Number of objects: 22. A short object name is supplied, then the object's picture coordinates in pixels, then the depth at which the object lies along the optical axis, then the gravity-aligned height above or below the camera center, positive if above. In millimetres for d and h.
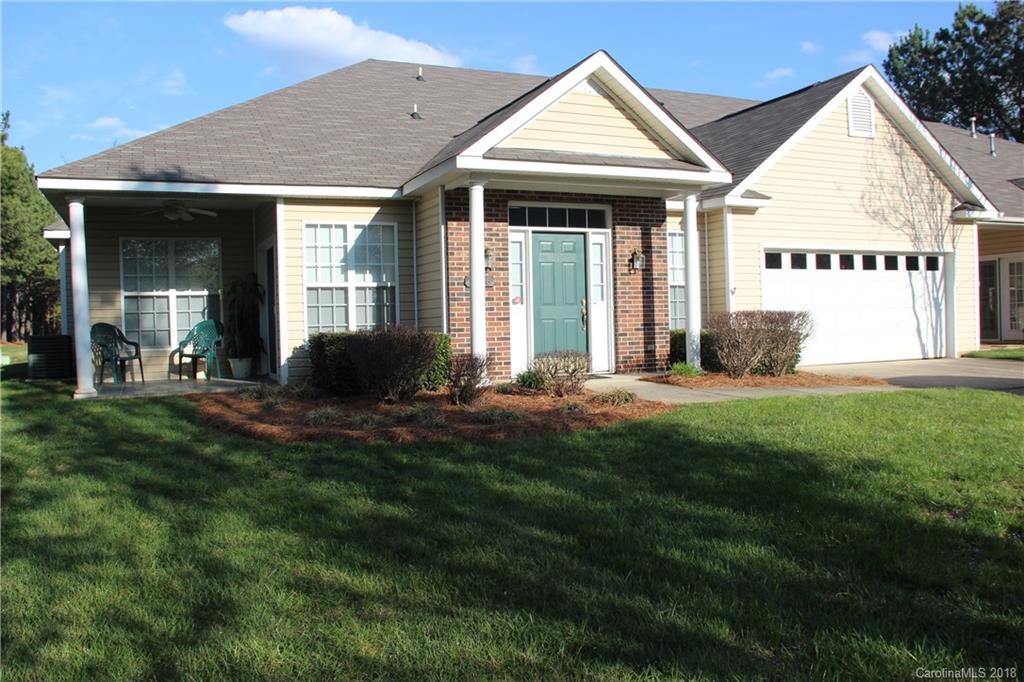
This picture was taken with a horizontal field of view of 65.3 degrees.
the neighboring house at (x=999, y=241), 18656 +1859
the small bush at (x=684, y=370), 11570 -661
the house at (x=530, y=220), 11258 +1796
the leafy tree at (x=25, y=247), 34156 +4184
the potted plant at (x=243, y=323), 13141 +233
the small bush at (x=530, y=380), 10016 -646
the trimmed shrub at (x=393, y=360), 9000 -305
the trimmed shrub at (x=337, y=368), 10289 -436
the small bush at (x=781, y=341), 11477 -261
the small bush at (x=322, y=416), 7947 -825
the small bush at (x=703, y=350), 12195 -390
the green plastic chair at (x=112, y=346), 12039 -97
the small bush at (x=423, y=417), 7652 -837
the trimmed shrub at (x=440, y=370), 10547 -511
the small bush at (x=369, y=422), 7695 -868
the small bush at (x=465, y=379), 8984 -546
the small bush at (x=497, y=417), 7793 -855
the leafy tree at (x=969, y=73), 38406 +12382
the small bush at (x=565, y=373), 9539 -532
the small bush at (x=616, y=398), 8781 -794
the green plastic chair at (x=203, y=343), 12438 -78
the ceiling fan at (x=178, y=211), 12219 +1986
